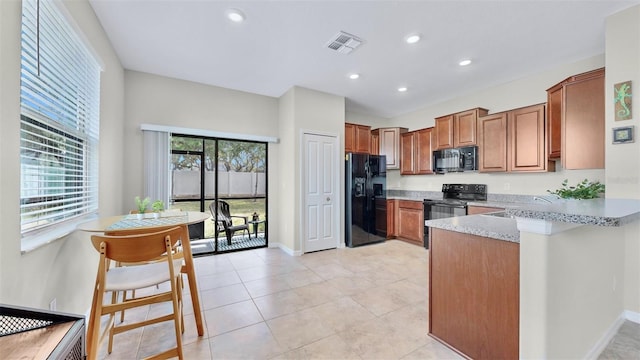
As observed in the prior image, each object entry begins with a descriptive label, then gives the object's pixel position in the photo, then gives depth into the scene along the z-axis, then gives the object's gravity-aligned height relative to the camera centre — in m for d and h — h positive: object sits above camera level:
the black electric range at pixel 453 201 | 3.98 -0.38
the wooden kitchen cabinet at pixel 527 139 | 3.29 +0.55
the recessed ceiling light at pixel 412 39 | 2.63 +1.53
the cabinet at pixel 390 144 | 5.34 +0.77
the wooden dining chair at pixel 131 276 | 1.48 -0.68
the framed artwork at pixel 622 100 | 2.17 +0.71
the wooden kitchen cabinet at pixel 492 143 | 3.68 +0.56
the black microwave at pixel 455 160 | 4.07 +0.34
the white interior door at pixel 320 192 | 4.16 -0.23
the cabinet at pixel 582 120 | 2.53 +0.63
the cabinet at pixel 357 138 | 4.88 +0.83
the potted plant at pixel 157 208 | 2.38 -0.29
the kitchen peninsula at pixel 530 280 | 1.29 -0.65
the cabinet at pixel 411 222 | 4.60 -0.84
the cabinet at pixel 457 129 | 4.04 +0.87
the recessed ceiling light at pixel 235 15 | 2.26 +1.54
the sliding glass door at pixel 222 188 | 3.96 -0.17
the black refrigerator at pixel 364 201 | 4.55 -0.42
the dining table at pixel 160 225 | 1.79 -0.36
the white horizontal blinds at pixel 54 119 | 1.40 +0.41
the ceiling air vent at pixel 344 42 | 2.63 +1.53
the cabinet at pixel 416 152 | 4.80 +0.54
